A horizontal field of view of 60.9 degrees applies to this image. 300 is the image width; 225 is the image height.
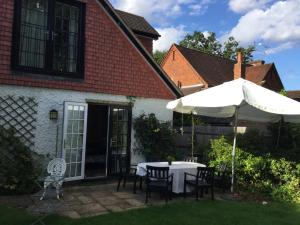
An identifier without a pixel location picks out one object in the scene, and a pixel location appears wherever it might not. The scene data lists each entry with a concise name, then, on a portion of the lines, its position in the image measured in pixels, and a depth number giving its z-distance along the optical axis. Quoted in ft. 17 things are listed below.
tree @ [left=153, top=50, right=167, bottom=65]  124.54
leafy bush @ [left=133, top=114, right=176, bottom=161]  29.26
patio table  22.03
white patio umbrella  20.59
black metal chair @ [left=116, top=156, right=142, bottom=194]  23.48
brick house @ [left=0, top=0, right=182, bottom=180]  23.03
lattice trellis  22.31
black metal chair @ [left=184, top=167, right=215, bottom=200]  21.27
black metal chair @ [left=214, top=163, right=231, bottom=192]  24.29
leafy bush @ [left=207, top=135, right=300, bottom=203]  23.92
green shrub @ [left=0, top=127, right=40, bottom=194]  21.06
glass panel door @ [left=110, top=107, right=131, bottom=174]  27.76
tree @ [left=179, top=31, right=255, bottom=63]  119.93
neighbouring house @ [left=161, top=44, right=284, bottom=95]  68.51
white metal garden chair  20.08
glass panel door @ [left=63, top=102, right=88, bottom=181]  24.75
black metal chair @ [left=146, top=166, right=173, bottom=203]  20.26
